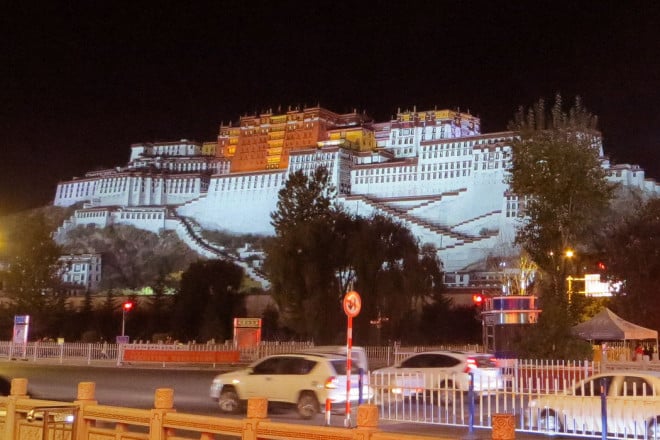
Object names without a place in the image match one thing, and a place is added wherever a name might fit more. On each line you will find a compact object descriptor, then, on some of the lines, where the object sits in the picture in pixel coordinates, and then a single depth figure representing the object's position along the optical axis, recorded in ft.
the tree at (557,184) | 106.32
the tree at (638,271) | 129.49
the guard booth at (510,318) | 81.87
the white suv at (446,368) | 57.21
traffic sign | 48.20
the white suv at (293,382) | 55.88
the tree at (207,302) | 182.60
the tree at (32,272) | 180.75
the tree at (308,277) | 132.98
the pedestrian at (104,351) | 126.85
